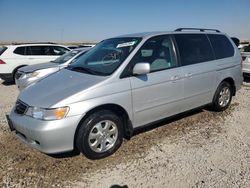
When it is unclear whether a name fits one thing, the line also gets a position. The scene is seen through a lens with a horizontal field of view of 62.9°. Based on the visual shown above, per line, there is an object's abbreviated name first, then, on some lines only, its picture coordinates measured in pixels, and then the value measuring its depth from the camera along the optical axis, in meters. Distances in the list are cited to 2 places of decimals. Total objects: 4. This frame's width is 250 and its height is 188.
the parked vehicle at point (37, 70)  5.84
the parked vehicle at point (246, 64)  7.20
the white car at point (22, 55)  7.79
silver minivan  2.67
